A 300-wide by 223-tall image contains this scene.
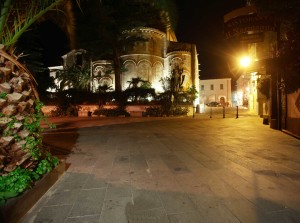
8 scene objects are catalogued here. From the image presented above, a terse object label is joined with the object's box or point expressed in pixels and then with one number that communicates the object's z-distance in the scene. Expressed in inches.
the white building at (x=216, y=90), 2491.4
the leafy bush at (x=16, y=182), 117.0
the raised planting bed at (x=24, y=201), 106.3
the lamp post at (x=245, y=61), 497.0
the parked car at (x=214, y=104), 2152.8
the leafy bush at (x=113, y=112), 818.8
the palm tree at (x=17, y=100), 125.8
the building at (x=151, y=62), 1221.7
